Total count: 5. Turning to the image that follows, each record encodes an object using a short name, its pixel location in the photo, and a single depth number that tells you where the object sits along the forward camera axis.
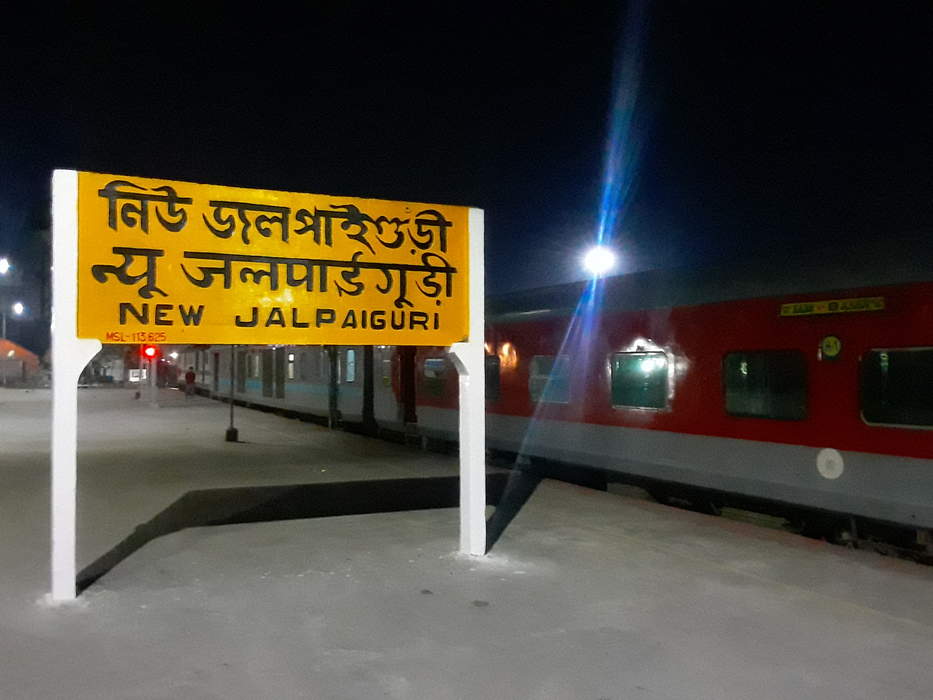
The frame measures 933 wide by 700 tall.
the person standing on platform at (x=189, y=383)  32.62
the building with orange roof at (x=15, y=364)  59.41
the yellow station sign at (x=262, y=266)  6.60
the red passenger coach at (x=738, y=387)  7.55
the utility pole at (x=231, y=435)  17.69
